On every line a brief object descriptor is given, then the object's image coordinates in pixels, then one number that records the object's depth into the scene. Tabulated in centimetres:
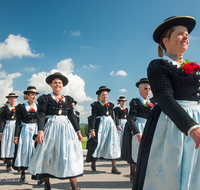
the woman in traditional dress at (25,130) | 576
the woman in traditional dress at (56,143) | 383
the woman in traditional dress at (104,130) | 655
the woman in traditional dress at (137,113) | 477
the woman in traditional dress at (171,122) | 156
